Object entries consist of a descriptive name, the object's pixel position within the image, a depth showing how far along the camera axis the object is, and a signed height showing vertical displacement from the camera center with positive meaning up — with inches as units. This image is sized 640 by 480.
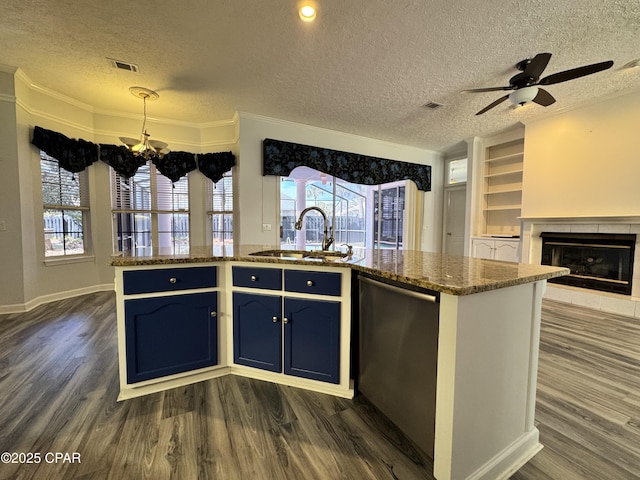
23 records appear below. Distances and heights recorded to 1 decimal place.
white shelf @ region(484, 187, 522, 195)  195.7 +28.8
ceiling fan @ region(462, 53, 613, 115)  92.2 +56.7
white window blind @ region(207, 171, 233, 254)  191.9 +14.3
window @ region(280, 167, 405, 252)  203.5 +17.4
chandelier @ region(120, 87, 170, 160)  127.4 +38.8
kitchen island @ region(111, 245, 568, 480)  43.6 -21.9
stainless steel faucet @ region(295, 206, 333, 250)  88.1 -0.7
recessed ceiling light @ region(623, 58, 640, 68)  112.1 +69.9
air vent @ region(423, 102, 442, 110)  152.3 +70.3
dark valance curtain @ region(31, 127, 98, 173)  141.6 +42.6
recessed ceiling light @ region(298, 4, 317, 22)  85.1 +68.7
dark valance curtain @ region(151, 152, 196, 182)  178.1 +41.0
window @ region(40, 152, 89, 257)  151.7 +9.8
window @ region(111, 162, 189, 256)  178.2 +11.5
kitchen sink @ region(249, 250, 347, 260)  83.0 -8.0
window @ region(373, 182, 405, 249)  248.8 +13.1
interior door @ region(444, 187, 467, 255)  241.2 +9.6
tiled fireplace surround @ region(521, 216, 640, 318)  135.8 -12.1
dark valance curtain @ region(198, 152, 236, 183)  181.6 +42.8
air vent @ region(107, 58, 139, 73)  115.9 +69.9
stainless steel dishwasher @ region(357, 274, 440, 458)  47.1 -24.6
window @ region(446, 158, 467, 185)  240.4 +52.3
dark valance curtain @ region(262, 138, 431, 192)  173.5 +46.6
